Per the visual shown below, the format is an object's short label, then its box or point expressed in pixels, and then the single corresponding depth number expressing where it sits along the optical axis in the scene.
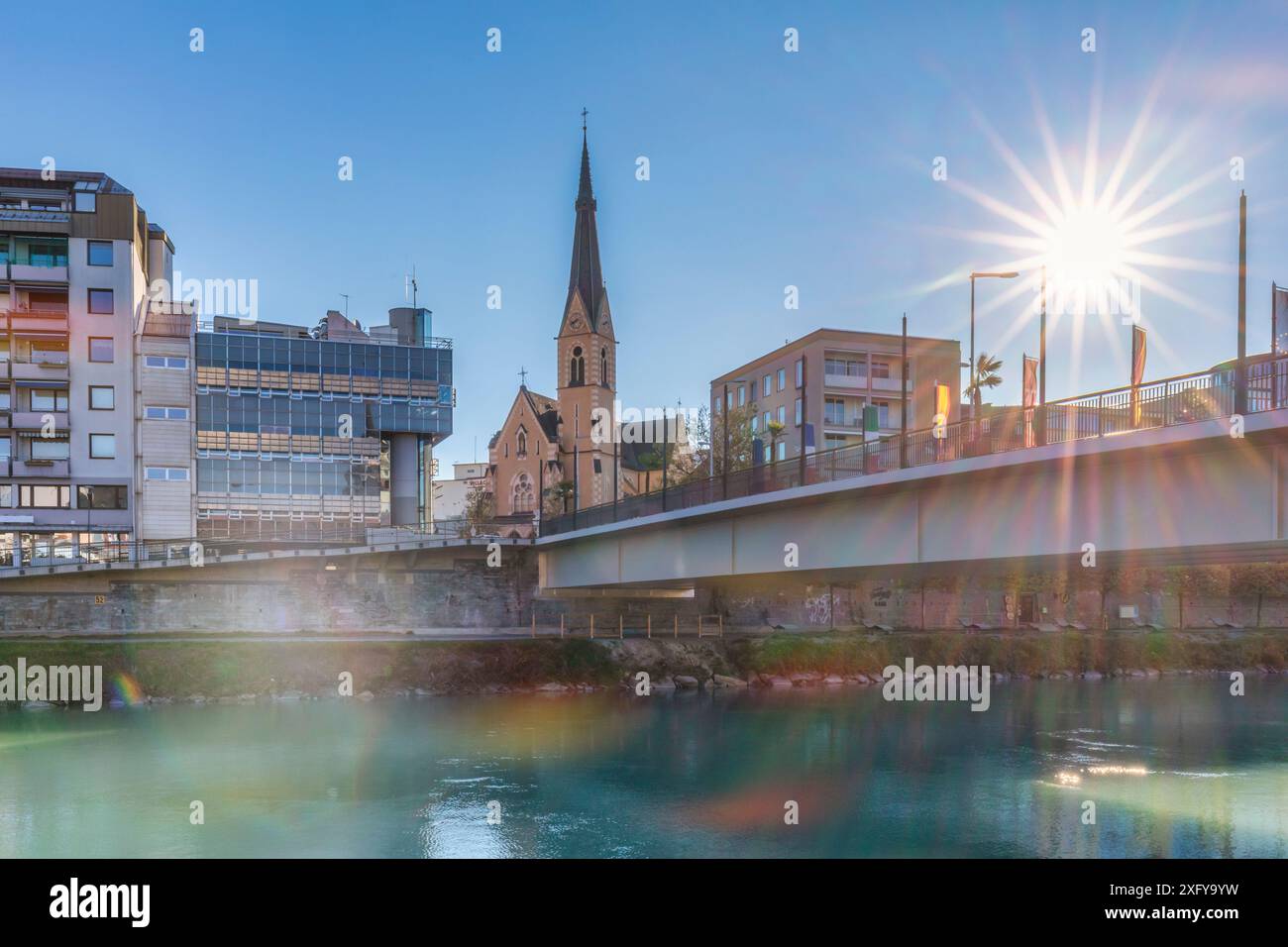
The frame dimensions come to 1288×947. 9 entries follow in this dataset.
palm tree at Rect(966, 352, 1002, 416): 72.06
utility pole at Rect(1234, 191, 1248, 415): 19.88
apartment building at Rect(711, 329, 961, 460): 83.25
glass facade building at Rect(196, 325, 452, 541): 68.69
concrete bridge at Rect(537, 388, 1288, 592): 20.14
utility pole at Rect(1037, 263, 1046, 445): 24.58
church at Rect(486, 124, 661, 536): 103.88
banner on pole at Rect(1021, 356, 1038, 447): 32.12
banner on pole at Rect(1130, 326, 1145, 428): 25.89
